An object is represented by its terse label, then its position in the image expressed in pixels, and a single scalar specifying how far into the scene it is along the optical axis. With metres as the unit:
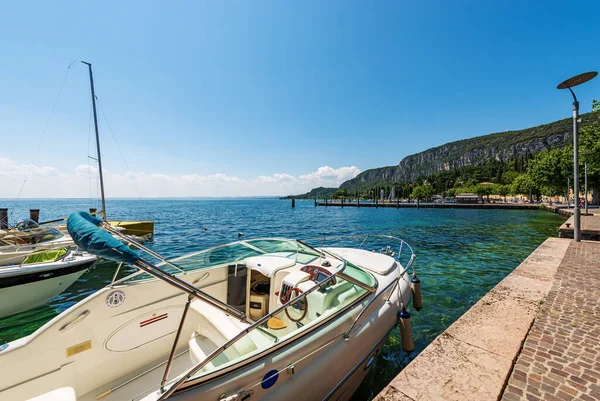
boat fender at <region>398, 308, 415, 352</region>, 3.94
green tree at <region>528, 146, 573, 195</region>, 37.47
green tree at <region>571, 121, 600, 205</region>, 20.92
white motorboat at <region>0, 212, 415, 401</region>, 2.27
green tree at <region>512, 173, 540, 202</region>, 53.92
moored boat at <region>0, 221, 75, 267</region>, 7.89
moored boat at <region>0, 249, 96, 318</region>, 6.39
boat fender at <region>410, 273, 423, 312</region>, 4.91
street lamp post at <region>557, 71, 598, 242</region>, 7.64
